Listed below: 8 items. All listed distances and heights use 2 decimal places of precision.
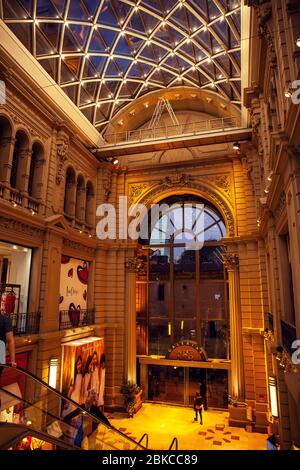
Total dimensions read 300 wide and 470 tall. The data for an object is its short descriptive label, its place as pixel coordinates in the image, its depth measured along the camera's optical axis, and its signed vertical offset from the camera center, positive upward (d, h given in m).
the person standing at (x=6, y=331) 5.35 -0.57
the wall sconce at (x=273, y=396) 8.55 -2.67
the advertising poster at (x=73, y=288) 12.20 +0.50
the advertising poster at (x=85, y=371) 10.84 -2.71
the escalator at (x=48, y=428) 4.06 -1.91
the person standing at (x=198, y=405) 12.40 -4.18
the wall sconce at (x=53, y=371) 10.06 -2.34
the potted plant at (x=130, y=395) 13.09 -4.16
